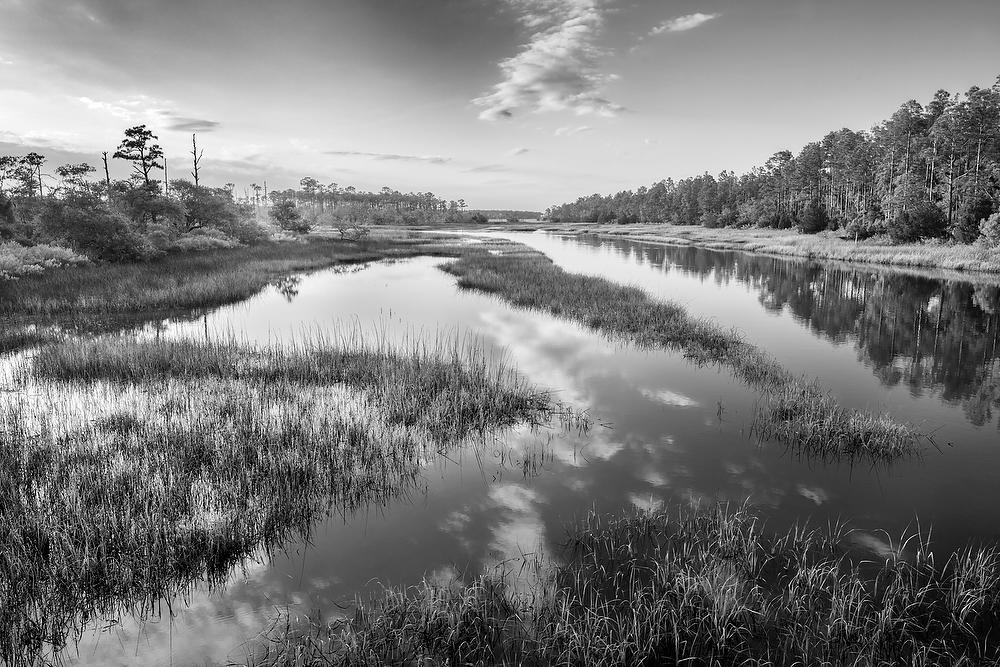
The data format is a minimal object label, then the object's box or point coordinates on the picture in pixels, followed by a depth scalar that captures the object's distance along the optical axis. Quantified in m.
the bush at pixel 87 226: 32.56
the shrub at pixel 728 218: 107.77
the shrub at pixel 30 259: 25.81
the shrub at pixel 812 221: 73.06
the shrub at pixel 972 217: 45.12
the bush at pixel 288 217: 78.25
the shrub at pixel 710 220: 110.12
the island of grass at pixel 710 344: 10.10
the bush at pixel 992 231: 41.75
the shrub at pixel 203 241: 44.54
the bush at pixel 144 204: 45.16
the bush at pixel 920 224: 51.69
